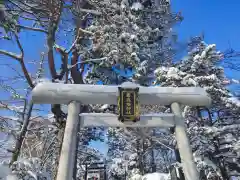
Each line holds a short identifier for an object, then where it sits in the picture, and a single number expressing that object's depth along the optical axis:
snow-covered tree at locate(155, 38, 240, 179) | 6.44
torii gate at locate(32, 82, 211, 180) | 3.67
